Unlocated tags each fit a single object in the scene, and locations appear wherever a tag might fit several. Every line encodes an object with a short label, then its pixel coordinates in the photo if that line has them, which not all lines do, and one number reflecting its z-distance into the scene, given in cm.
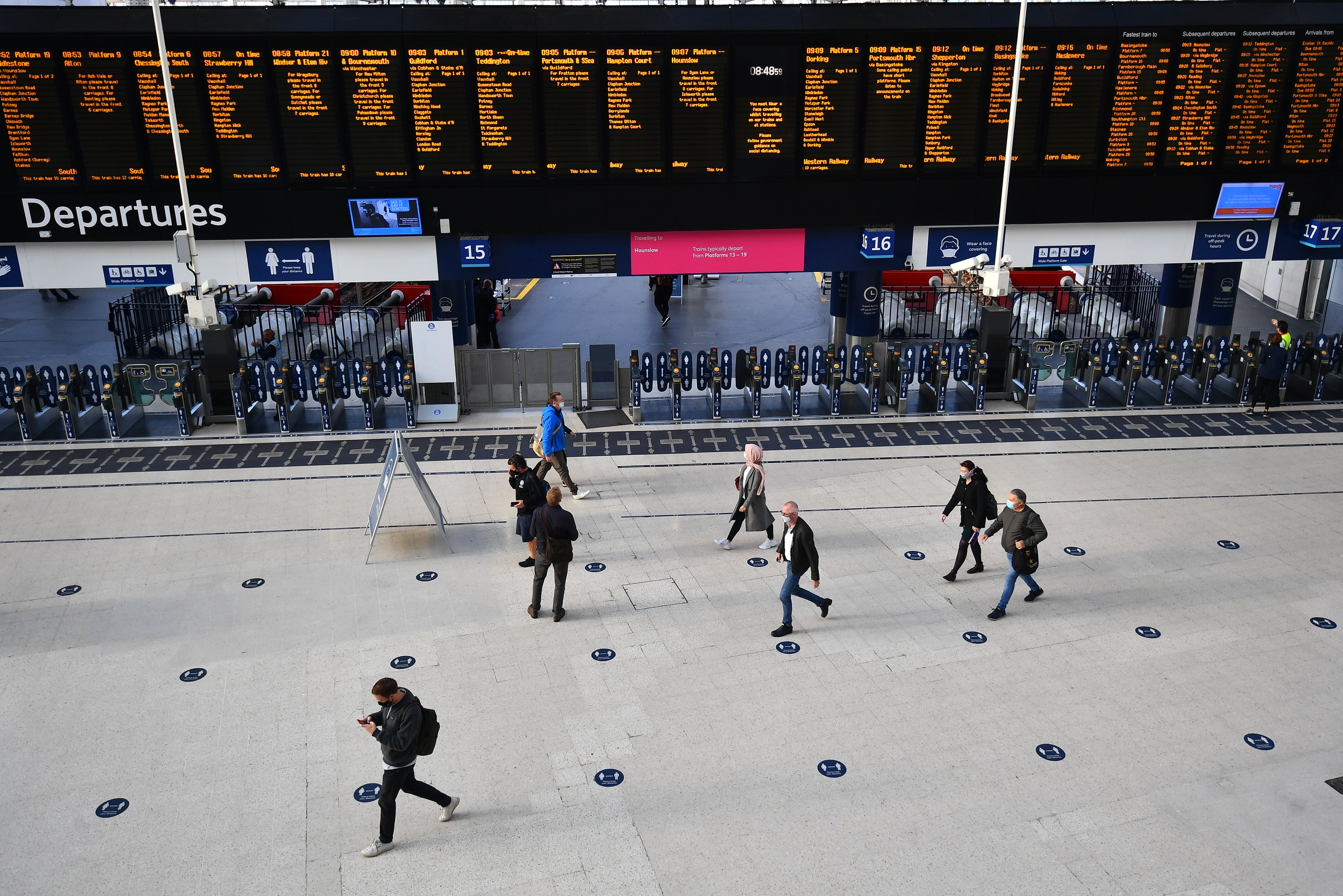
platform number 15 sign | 1573
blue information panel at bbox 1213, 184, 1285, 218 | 1627
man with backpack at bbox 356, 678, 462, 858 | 732
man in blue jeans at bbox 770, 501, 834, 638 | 1020
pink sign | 1622
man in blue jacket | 1346
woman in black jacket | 1109
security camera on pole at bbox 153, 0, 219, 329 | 1203
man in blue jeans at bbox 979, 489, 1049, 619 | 1035
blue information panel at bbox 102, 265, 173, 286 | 1572
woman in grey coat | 1209
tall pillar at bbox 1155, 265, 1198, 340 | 1911
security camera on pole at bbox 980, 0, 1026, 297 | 1246
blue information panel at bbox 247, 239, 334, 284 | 1570
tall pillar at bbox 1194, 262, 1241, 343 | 1838
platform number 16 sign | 1623
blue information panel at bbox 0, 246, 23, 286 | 1558
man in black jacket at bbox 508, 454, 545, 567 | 1157
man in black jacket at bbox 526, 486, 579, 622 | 1022
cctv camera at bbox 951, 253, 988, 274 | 1295
